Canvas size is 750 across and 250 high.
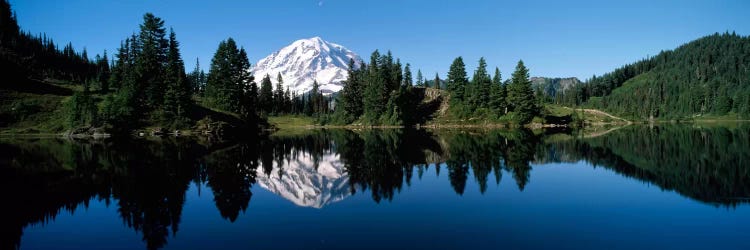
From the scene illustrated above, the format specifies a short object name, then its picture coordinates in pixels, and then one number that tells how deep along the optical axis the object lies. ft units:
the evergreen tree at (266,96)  549.54
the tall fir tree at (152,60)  313.32
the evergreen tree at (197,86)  611.14
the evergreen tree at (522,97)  402.11
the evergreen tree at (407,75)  544.21
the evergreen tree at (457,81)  483.10
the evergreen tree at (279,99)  599.29
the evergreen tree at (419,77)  634.43
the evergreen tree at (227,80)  368.68
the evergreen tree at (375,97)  464.65
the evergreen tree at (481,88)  444.55
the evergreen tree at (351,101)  501.97
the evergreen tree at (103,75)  385.29
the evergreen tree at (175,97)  309.01
